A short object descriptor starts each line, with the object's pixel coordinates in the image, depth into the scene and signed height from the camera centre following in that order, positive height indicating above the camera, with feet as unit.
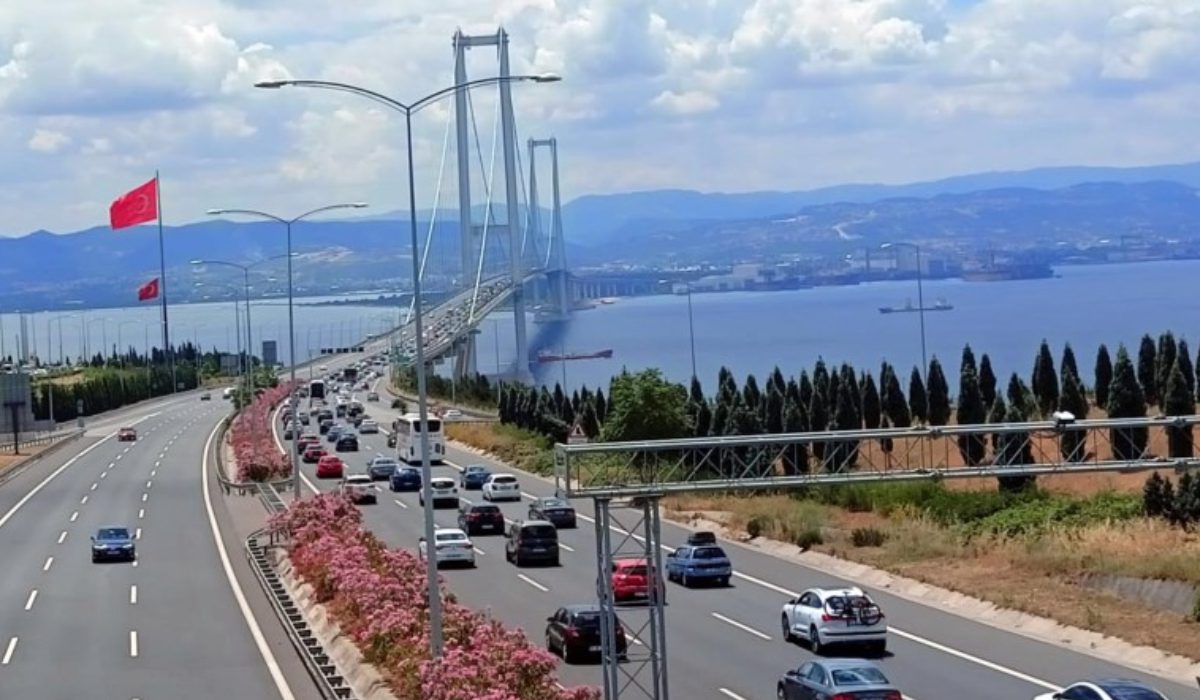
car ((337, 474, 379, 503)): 198.48 -14.13
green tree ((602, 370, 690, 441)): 206.08 -7.68
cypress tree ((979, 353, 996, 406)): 226.99 -6.97
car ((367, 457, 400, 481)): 233.60 -14.25
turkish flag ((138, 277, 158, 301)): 398.46 +13.77
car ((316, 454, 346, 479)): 233.96 -13.96
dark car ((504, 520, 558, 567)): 149.59 -15.24
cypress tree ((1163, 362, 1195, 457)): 184.96 -7.75
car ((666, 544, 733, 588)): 133.90 -15.65
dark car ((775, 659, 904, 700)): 76.89 -13.95
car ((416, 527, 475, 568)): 148.46 -15.22
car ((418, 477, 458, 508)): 202.80 -15.16
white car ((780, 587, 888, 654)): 101.19 -14.93
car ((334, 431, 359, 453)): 282.36 -13.37
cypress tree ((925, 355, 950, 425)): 221.66 -8.17
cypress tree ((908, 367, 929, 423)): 226.17 -8.54
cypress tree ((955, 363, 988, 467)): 205.77 -8.21
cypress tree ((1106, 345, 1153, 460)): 194.59 -7.58
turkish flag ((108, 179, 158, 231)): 361.92 +28.05
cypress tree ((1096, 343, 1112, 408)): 226.58 -6.77
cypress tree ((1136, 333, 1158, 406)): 223.30 -6.35
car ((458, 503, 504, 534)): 175.01 -15.48
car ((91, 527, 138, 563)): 155.22 -14.56
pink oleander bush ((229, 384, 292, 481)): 216.74 -11.13
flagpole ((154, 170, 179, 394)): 442.18 +4.66
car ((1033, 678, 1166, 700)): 72.49 -13.77
